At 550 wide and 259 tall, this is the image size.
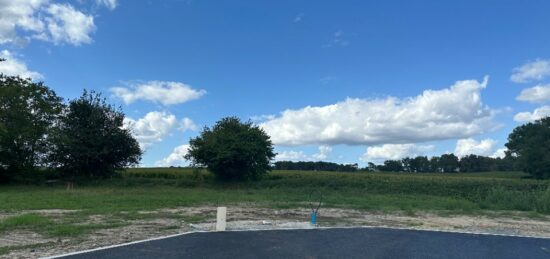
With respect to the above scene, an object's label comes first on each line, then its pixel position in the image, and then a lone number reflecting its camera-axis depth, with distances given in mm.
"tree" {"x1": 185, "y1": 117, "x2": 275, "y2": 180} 40875
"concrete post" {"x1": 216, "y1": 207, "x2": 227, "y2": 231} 13815
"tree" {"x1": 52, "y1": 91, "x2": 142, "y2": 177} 42000
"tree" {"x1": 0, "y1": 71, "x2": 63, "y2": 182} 41688
